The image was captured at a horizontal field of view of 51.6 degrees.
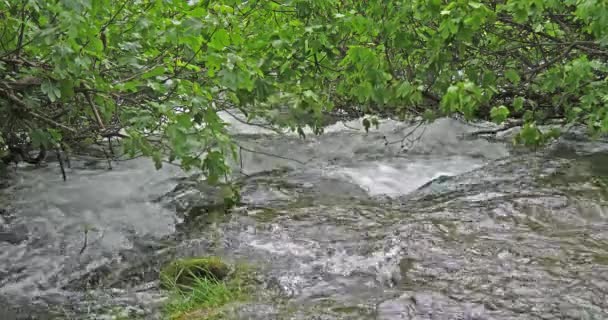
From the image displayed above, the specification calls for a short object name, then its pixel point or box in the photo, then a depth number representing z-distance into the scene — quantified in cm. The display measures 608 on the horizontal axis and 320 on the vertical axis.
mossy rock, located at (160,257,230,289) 419
